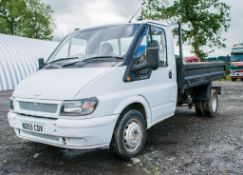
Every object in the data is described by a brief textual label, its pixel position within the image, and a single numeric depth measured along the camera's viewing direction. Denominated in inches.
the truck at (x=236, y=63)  951.0
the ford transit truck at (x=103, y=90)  166.1
